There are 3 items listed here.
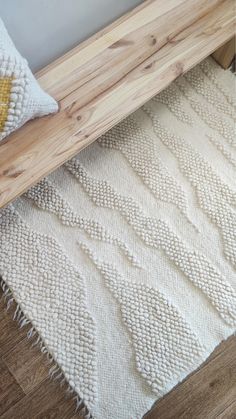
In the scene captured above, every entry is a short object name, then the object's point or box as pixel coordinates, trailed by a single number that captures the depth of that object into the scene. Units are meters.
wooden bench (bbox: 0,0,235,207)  0.97
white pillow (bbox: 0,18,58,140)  0.88
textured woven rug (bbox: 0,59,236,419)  0.99
